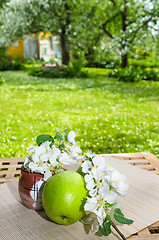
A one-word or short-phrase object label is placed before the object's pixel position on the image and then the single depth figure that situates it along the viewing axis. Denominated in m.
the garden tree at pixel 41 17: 15.02
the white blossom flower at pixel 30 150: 1.21
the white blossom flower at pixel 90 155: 1.16
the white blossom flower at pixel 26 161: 1.21
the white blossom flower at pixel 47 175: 1.17
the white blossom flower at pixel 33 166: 1.16
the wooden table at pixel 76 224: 1.06
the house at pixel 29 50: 23.08
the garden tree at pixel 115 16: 9.65
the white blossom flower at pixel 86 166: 1.12
